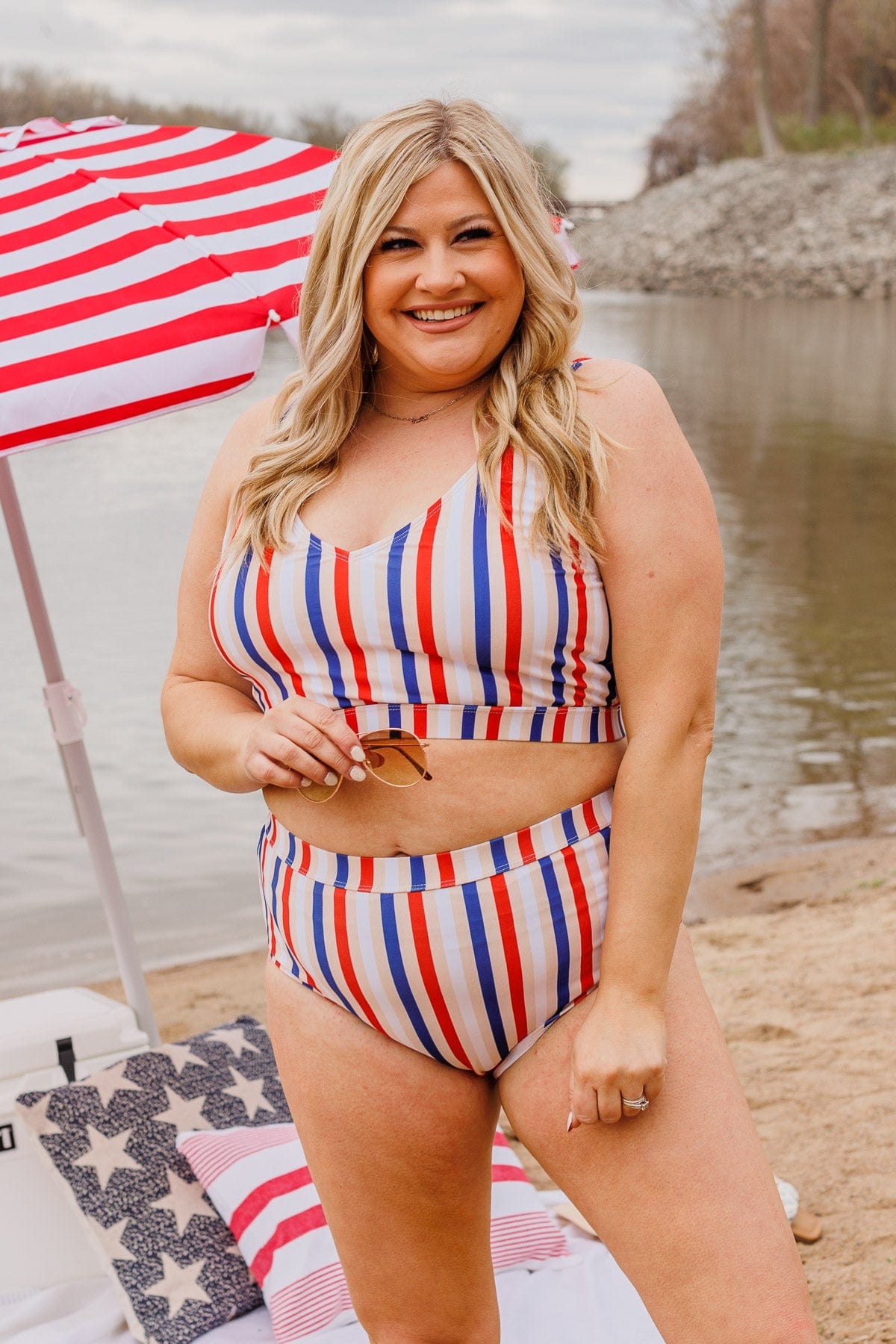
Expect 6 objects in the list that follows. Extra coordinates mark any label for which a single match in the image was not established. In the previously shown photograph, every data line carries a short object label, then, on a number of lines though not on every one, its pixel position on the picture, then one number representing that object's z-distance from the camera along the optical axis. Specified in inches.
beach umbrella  76.1
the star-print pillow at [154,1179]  96.6
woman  55.6
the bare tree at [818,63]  1840.6
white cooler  101.3
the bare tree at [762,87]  1847.9
